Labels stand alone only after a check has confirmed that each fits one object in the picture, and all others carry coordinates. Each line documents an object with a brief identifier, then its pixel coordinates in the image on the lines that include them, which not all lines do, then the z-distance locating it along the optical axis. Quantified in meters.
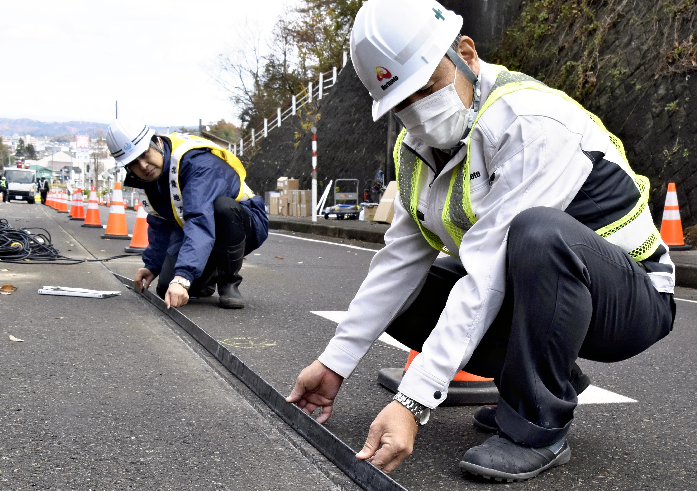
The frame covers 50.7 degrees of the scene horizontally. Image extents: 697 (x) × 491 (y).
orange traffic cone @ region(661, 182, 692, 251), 8.74
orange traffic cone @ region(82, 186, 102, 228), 15.61
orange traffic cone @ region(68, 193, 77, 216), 20.48
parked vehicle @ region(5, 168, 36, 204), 49.41
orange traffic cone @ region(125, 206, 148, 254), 9.40
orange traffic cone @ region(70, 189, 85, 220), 20.28
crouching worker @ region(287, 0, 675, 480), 1.85
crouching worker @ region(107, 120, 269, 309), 4.33
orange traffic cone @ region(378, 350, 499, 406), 2.82
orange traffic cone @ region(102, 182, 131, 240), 11.87
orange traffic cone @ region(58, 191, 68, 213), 28.10
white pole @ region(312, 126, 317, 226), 15.89
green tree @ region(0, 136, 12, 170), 134.25
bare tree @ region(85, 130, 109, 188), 103.18
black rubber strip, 1.88
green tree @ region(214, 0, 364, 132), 38.53
